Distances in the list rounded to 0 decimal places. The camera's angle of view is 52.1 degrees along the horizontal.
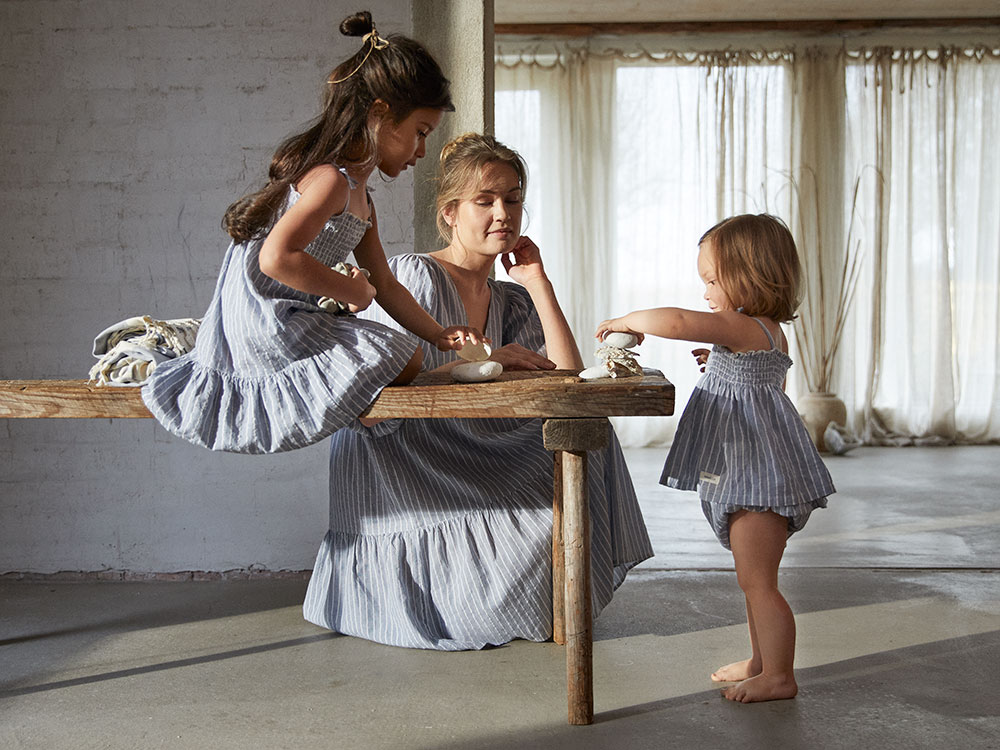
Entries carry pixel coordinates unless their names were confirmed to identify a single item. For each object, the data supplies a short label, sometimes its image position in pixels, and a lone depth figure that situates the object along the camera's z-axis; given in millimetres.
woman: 2736
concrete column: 3463
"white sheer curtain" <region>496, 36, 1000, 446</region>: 7488
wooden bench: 2094
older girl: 2189
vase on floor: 7145
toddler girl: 2289
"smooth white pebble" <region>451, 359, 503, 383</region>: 2289
